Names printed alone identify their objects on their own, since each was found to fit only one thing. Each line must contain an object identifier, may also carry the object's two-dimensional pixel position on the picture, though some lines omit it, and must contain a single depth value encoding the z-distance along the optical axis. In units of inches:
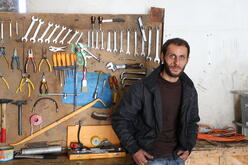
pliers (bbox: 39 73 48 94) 90.1
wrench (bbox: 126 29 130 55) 95.3
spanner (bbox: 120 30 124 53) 94.8
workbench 87.4
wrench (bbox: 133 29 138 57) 95.6
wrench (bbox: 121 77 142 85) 95.7
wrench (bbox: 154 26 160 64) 97.0
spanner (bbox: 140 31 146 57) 96.5
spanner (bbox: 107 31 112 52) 94.0
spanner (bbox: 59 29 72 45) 91.0
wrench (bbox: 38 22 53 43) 89.5
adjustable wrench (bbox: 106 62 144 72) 94.4
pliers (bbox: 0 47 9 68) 87.0
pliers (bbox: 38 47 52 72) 89.7
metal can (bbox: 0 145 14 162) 83.3
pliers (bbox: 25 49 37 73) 88.5
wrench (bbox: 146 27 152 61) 96.4
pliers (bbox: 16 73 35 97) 88.7
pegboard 88.1
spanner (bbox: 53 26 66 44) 90.5
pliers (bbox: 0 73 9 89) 87.7
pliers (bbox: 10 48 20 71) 87.7
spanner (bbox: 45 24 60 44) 90.0
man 73.5
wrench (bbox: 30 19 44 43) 88.9
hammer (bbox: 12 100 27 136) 88.9
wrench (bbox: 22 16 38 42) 88.4
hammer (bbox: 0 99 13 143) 87.8
